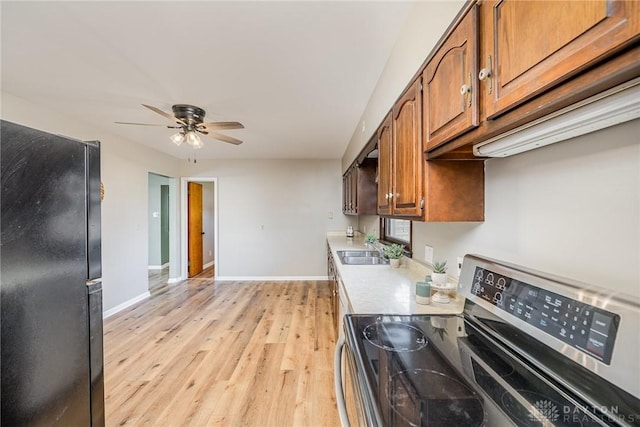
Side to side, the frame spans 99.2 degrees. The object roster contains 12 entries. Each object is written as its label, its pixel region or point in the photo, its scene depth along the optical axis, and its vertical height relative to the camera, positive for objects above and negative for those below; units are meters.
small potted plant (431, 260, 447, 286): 1.49 -0.35
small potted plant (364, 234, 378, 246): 3.39 -0.36
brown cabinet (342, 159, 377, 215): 3.41 +0.32
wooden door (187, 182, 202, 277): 5.67 -0.31
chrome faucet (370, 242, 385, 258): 2.88 -0.42
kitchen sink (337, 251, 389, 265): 2.77 -0.50
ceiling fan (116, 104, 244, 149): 2.62 +0.88
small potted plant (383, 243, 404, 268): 2.26 -0.36
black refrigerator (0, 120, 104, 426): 0.97 -0.28
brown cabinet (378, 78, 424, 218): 1.26 +0.30
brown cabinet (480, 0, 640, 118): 0.43 +0.33
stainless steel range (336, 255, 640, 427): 0.61 -0.47
